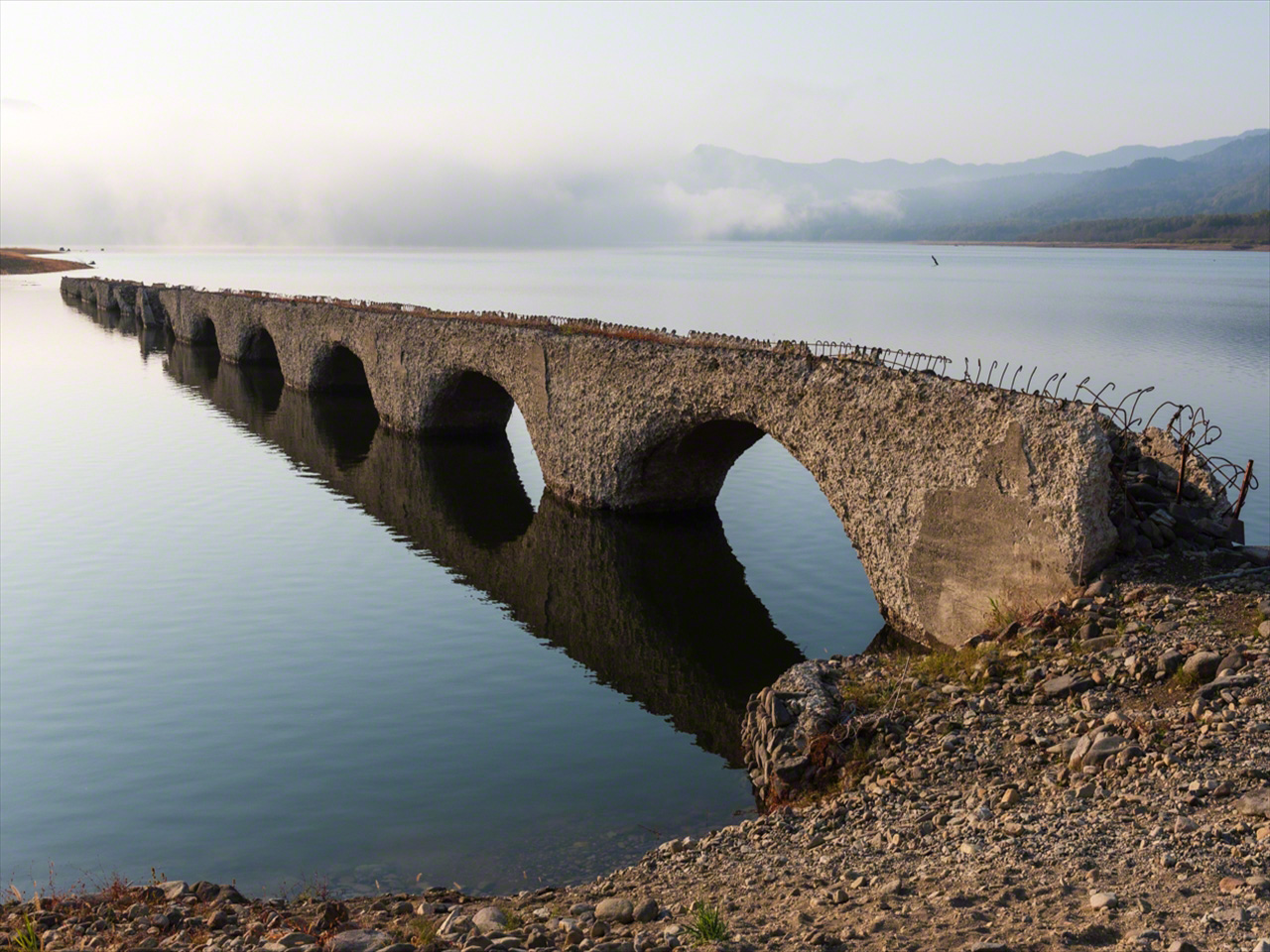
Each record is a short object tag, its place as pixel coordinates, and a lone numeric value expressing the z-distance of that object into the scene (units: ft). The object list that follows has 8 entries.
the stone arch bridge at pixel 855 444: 48.08
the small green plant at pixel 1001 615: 49.90
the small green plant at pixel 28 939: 29.63
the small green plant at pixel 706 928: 25.98
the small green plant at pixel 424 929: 29.27
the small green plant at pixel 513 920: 29.71
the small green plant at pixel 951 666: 44.42
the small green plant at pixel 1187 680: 38.06
